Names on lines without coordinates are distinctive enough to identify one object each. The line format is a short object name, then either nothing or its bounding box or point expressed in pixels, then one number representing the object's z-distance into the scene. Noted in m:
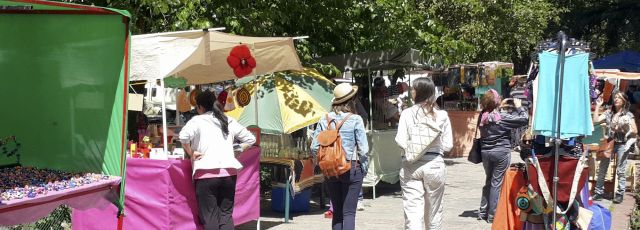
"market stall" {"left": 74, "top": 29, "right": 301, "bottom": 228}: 6.65
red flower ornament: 8.08
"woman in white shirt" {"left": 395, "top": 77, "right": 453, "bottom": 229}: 6.47
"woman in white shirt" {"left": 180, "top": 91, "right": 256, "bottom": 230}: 6.84
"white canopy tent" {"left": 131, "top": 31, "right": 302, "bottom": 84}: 6.62
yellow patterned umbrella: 9.56
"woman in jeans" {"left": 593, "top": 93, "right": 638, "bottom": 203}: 10.93
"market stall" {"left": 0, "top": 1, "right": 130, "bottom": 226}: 5.05
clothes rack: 6.55
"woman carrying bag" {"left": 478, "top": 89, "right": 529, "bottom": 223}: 8.81
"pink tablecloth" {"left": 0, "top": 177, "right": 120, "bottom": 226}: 4.62
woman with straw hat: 6.92
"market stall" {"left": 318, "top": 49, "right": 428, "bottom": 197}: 11.12
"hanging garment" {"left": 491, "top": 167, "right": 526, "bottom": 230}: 7.08
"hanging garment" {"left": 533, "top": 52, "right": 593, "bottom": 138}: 6.74
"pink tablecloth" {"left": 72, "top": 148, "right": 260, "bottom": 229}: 7.18
